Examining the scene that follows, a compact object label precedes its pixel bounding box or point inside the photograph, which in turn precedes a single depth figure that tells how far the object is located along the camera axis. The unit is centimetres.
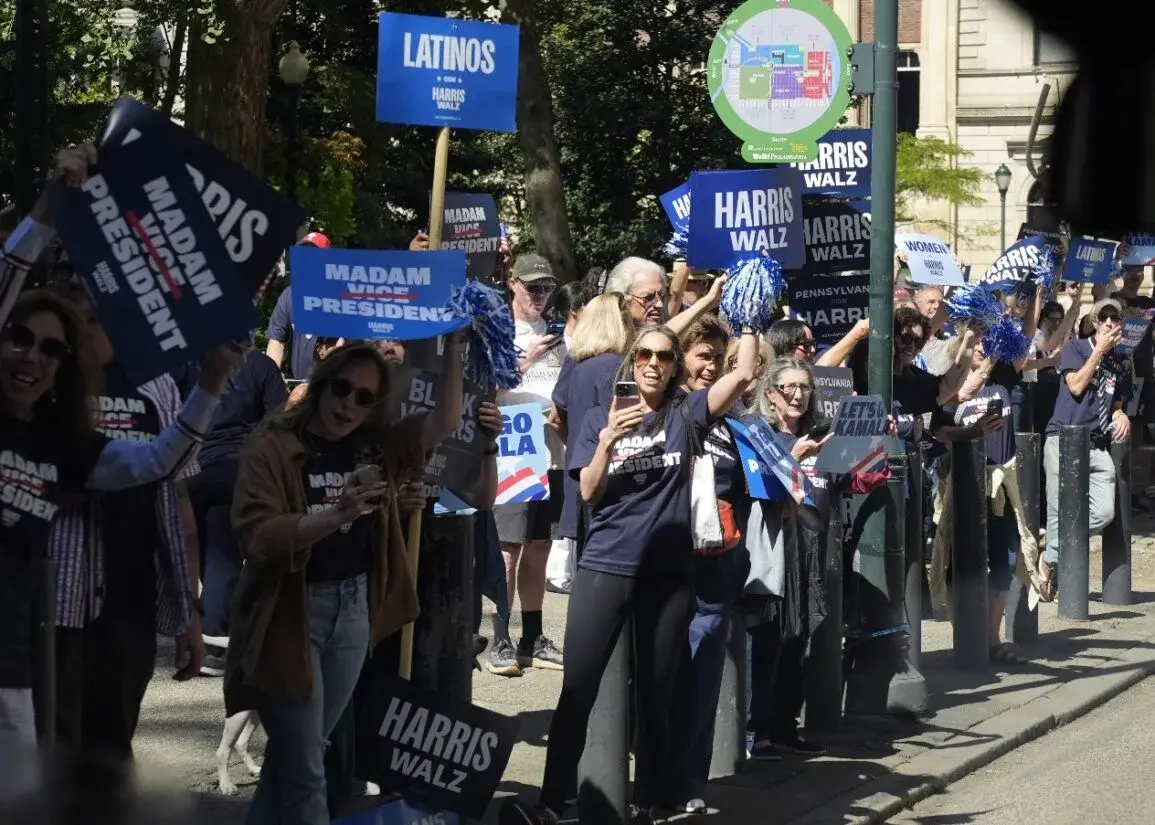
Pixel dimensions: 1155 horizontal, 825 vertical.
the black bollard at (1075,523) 1191
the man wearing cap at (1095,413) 1232
